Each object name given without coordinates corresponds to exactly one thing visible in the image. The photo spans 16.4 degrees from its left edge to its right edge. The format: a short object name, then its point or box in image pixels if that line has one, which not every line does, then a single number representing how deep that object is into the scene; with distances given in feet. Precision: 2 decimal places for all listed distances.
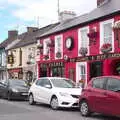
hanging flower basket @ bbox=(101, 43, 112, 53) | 84.08
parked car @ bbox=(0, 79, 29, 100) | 85.35
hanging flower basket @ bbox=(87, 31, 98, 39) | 89.97
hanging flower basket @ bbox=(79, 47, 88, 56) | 93.45
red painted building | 85.10
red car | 47.75
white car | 62.64
